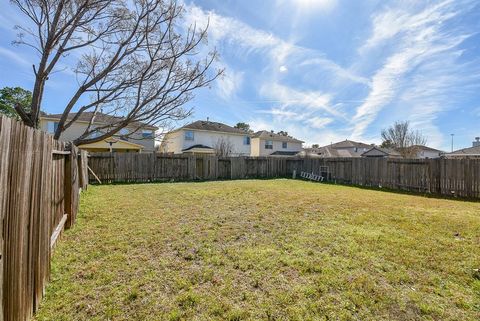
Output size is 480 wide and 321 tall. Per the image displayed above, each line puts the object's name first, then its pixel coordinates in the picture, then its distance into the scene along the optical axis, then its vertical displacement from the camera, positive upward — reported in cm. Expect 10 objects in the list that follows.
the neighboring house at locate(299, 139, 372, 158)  4238 +291
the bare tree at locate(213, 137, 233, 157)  2962 +199
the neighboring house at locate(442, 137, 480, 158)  2334 +144
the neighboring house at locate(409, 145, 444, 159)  3472 +247
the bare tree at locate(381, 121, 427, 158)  3478 +383
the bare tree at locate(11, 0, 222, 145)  618 +301
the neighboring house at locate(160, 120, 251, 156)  2823 +284
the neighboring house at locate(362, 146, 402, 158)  3458 +186
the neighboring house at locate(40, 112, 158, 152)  2128 +254
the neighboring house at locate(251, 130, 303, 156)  3450 +285
